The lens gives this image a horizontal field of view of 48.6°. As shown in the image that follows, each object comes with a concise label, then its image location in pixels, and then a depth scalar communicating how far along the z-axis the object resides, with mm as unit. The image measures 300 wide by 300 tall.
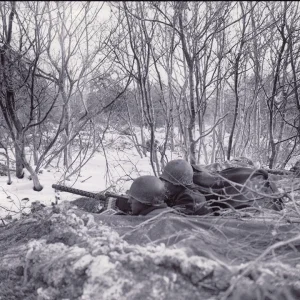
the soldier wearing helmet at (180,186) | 3715
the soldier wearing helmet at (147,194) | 3400
